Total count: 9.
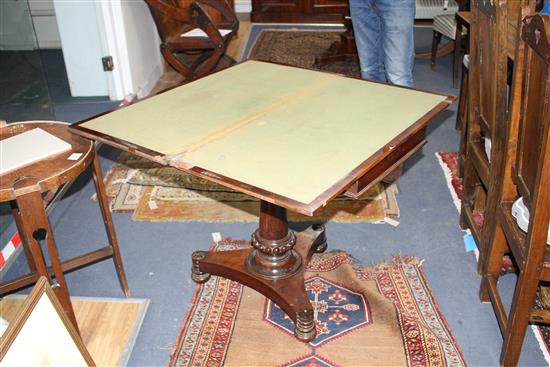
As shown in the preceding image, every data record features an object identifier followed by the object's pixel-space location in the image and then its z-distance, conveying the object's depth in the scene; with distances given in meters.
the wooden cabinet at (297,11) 6.22
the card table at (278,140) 1.57
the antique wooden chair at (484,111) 2.03
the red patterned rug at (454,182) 2.12
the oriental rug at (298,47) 4.93
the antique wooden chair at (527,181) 1.57
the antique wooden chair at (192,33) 3.78
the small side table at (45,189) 1.66
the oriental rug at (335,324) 2.02
